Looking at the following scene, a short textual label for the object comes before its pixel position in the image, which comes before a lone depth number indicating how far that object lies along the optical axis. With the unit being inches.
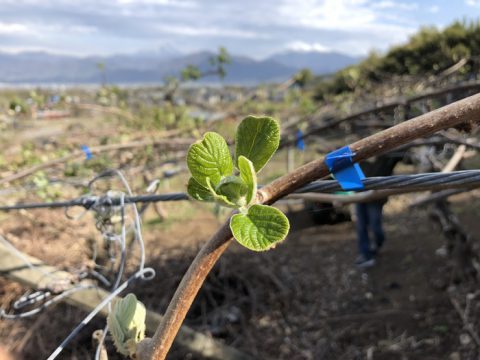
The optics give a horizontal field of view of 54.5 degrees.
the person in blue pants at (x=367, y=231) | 197.8
